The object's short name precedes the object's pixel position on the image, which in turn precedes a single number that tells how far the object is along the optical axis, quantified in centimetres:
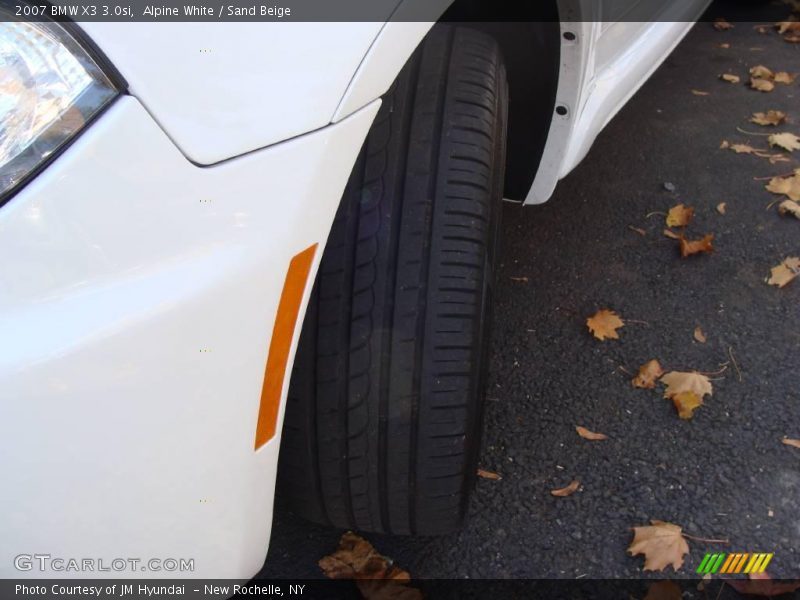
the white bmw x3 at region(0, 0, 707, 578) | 85
